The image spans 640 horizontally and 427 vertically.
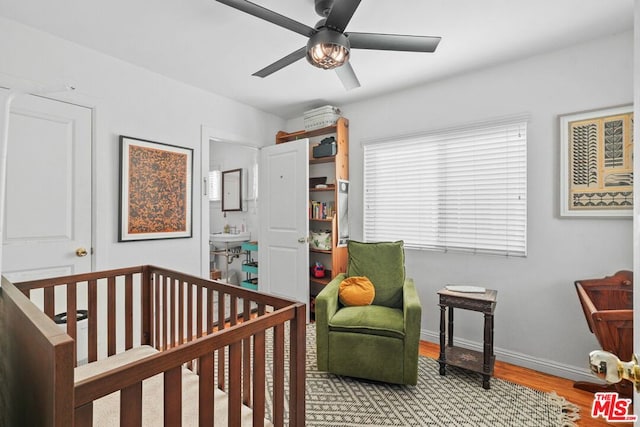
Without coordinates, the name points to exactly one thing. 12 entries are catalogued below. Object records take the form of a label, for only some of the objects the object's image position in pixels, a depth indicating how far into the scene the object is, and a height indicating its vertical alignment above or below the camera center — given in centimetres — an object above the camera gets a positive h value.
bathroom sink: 439 -37
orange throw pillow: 249 -63
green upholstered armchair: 211 -84
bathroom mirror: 484 +35
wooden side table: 218 -89
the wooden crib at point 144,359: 67 -43
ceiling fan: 142 +90
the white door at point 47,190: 201 +14
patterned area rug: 184 -121
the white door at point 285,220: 335 -8
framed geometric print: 209 +35
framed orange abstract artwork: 254 +19
